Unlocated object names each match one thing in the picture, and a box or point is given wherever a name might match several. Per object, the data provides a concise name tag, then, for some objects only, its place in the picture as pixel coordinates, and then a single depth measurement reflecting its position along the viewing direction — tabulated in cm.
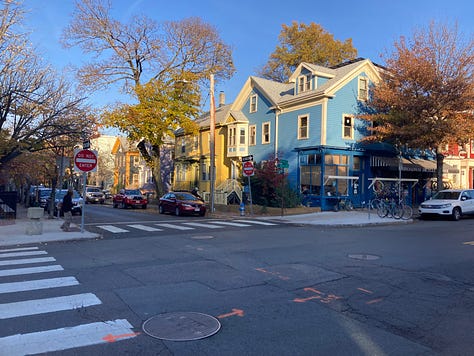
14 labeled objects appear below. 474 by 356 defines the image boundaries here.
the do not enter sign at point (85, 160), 1384
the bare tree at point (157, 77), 2884
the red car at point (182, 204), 2303
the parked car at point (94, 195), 4262
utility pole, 2473
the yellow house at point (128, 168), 5568
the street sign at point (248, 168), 2188
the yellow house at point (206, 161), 3061
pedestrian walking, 1473
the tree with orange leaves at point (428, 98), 2253
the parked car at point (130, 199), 3193
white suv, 2131
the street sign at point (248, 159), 2218
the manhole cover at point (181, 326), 468
